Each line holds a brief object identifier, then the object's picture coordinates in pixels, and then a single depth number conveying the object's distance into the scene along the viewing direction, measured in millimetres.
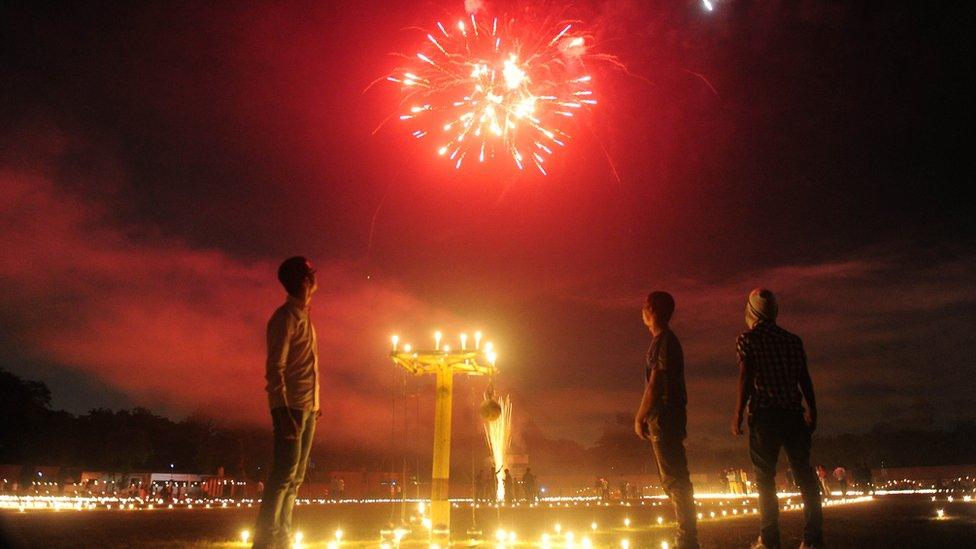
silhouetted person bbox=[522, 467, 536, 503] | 28009
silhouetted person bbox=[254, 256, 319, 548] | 4930
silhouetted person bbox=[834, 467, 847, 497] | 26539
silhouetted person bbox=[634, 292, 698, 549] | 5320
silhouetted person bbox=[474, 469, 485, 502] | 31550
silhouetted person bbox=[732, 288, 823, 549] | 5383
